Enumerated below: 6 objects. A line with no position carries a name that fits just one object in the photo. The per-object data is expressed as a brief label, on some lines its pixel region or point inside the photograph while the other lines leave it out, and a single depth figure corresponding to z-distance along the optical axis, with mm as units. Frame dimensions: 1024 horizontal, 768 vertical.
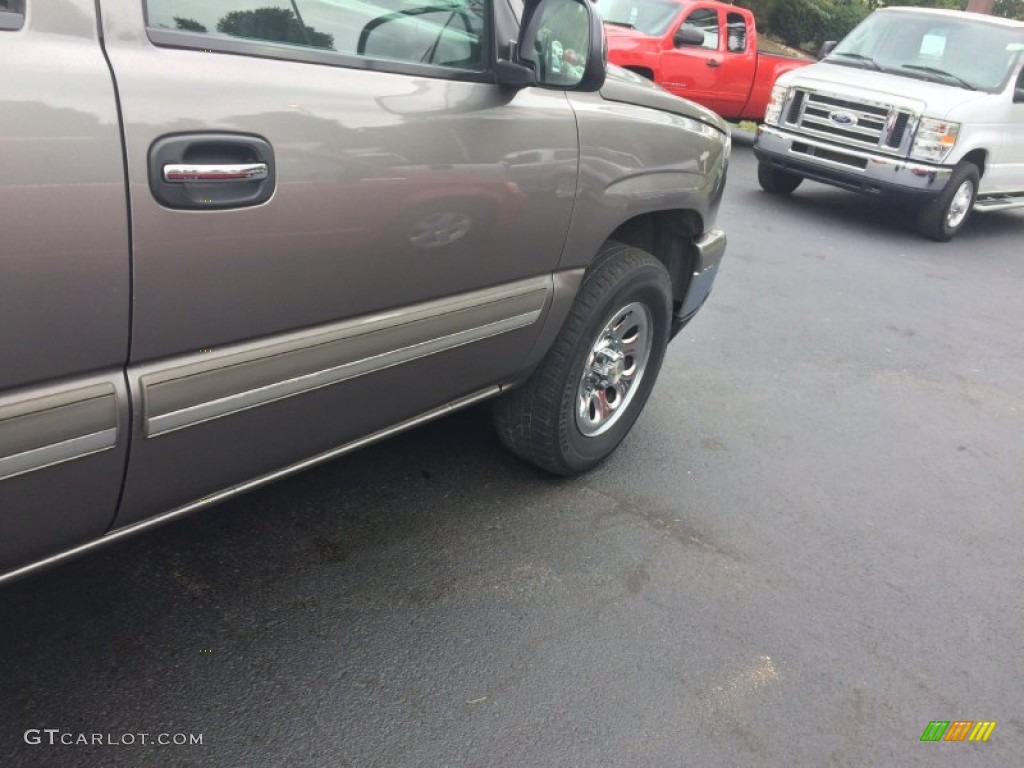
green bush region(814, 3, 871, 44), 22531
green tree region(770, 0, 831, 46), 22188
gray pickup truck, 1632
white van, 8328
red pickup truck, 11133
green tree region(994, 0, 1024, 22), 36875
